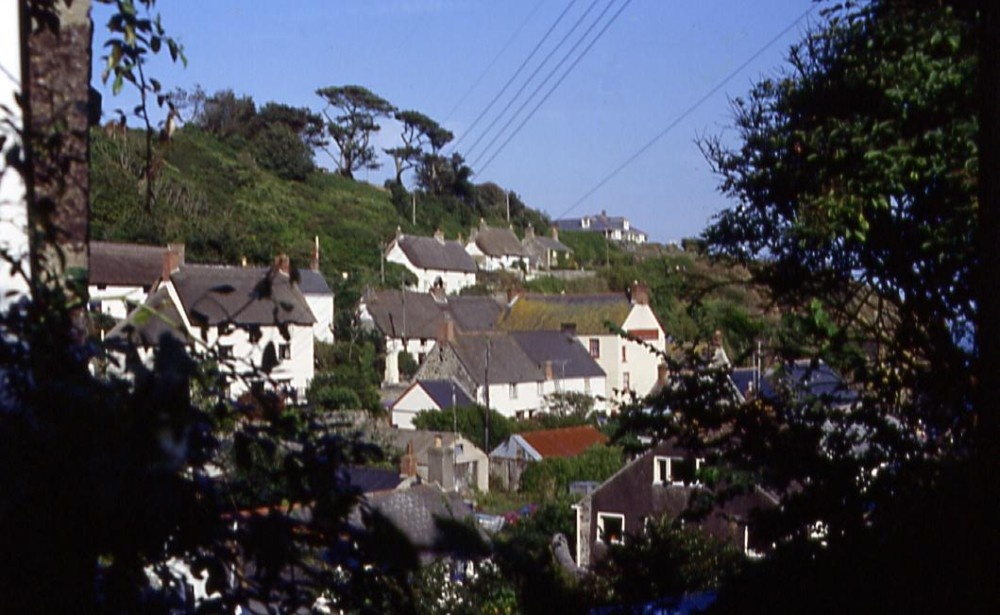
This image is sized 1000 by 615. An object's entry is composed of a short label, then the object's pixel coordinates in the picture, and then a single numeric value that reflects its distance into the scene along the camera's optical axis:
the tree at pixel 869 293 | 2.91
